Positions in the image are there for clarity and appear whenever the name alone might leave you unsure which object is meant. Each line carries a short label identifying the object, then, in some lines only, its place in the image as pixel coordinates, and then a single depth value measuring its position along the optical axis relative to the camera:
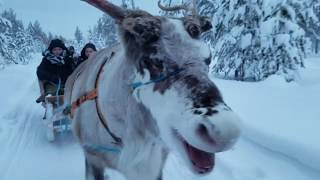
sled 3.73
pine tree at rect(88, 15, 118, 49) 38.24
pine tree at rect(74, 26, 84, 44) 64.52
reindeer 1.13
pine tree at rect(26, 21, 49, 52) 56.64
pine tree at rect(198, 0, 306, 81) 7.04
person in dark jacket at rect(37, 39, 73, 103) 4.53
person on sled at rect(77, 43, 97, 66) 4.93
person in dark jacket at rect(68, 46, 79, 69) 4.85
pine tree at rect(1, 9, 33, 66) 30.42
